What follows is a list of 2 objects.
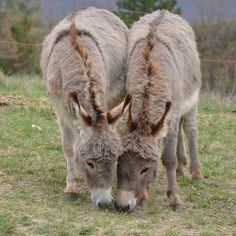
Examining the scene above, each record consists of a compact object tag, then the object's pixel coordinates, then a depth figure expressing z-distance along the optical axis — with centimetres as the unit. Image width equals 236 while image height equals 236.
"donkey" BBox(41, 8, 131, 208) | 1102
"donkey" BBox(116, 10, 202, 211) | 1122
